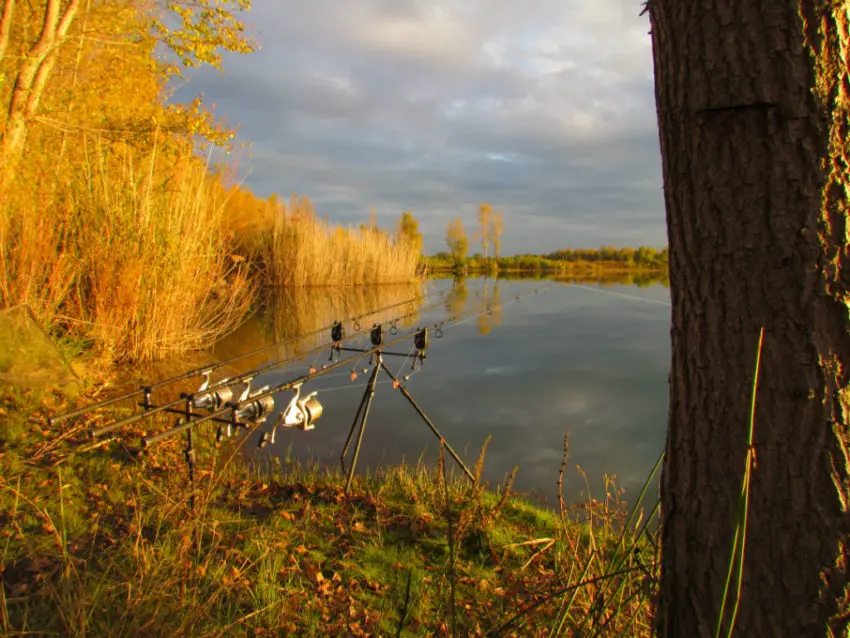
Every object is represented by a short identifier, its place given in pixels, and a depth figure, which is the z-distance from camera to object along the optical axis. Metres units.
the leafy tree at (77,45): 6.51
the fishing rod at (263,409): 2.25
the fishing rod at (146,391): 1.75
